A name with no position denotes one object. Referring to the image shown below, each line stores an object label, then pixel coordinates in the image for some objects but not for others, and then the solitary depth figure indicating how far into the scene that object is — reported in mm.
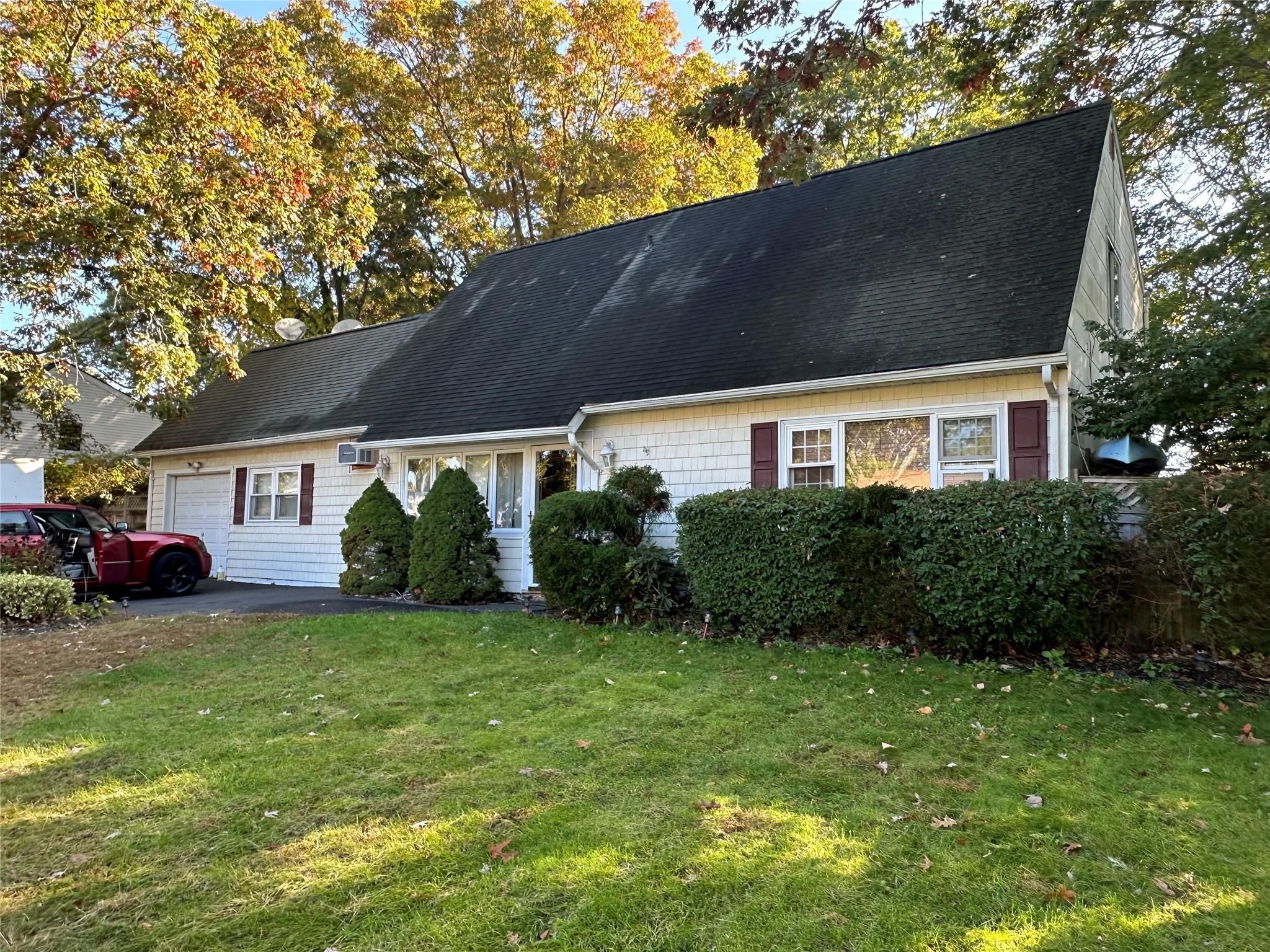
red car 10742
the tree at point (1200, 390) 7328
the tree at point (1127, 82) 6379
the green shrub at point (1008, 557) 5949
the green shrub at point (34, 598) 8602
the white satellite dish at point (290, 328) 19531
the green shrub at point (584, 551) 8516
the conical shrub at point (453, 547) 10477
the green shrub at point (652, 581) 8383
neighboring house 20359
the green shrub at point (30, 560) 9703
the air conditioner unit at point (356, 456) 12812
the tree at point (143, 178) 11320
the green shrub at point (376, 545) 11492
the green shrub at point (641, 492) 9586
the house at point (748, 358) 8133
